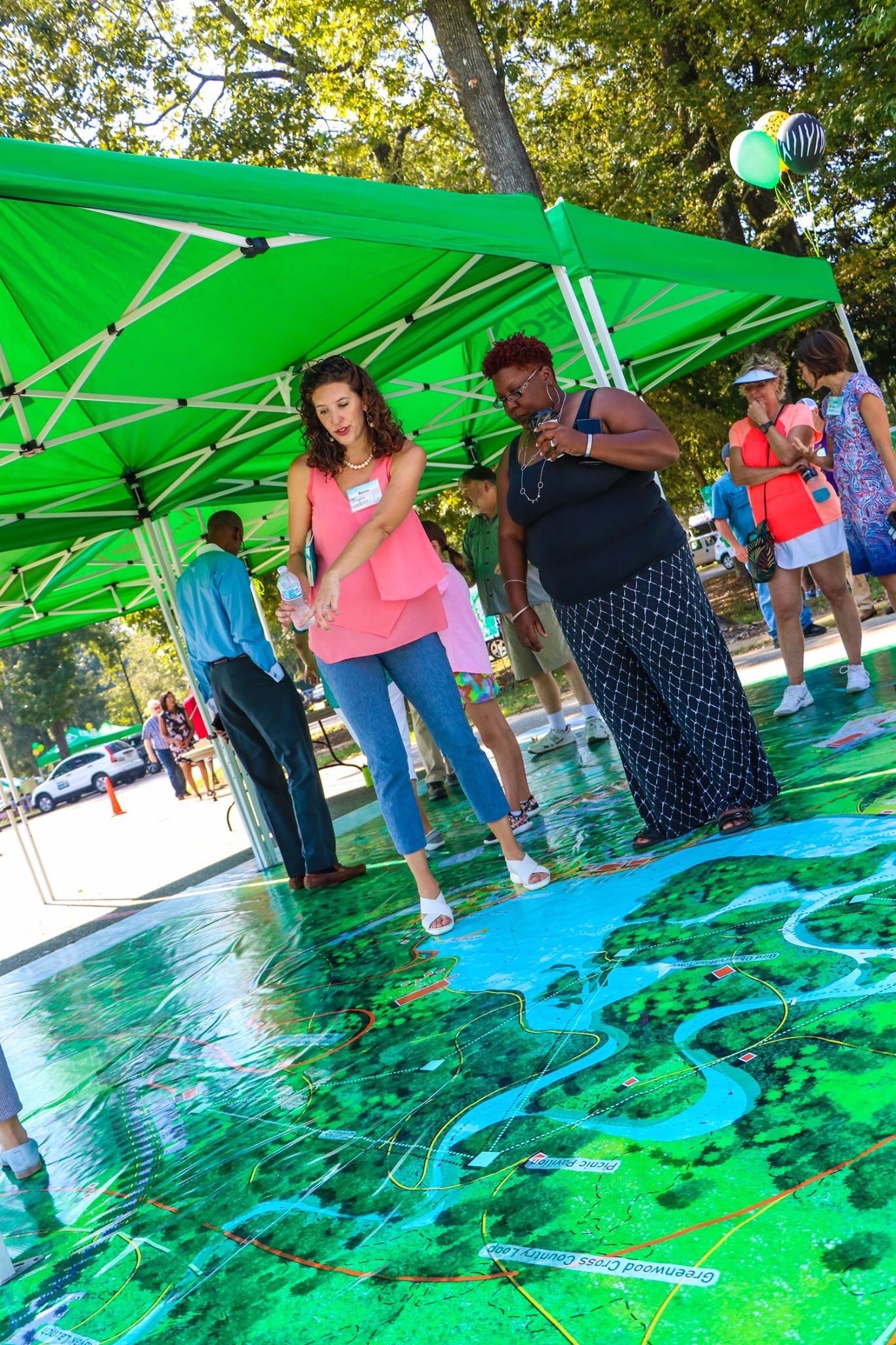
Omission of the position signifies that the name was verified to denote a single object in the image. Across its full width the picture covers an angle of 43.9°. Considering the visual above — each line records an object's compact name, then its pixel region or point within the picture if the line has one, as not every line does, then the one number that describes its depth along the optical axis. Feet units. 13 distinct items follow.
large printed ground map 5.60
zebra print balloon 28.58
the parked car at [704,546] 116.80
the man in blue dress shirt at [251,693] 18.66
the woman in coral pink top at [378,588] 12.25
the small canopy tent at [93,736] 152.76
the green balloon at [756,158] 29.12
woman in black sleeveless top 12.81
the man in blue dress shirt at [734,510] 25.77
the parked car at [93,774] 119.75
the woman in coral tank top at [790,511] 18.98
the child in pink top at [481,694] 18.08
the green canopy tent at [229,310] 12.03
